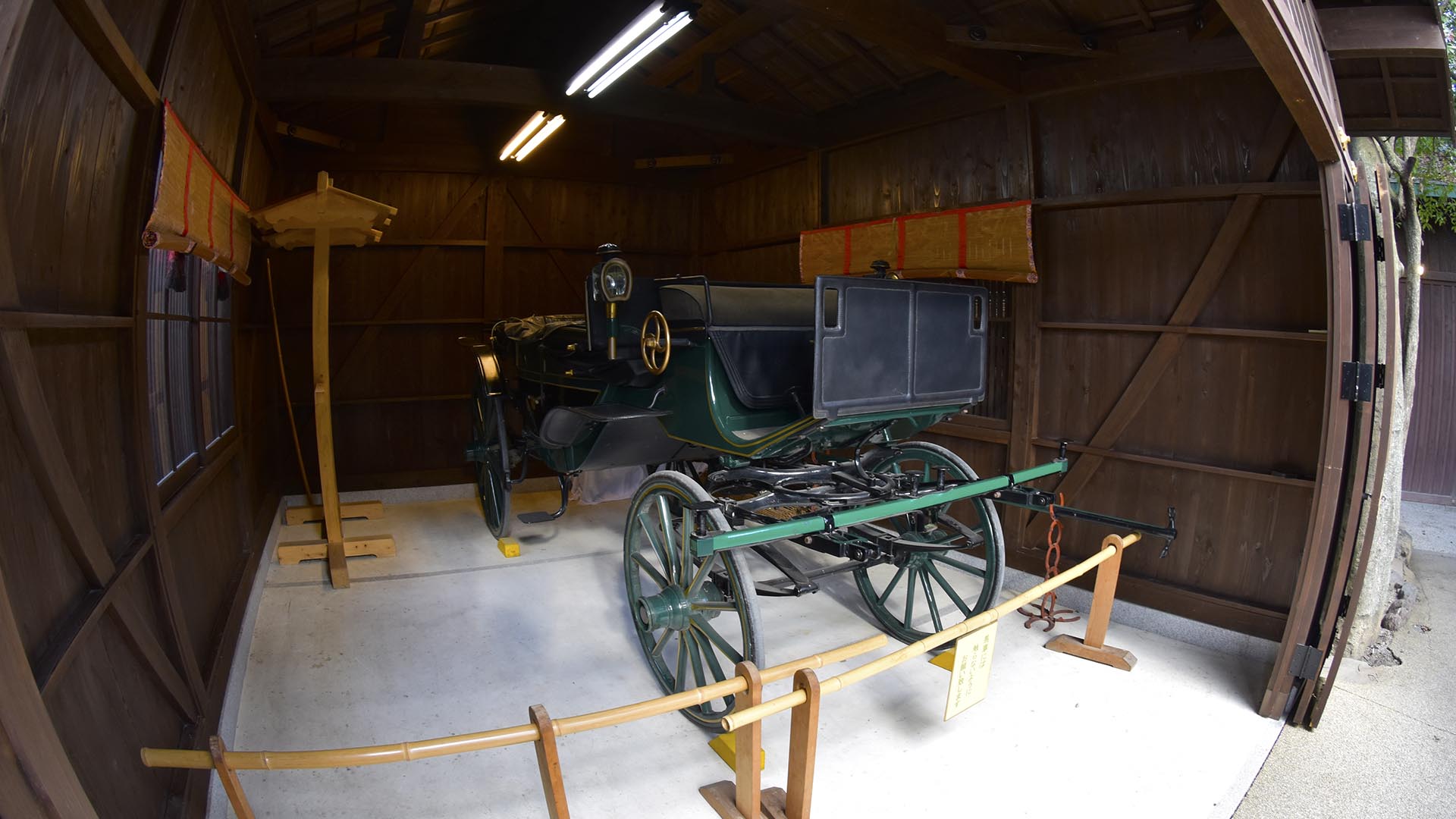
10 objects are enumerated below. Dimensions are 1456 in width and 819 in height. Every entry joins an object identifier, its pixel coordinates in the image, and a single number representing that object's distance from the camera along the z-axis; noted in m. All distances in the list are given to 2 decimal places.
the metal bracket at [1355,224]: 2.83
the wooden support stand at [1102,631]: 3.50
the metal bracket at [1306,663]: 3.04
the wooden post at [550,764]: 1.75
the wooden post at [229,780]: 1.57
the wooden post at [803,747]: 2.03
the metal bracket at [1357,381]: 2.83
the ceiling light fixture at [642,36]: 3.70
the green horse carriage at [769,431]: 2.79
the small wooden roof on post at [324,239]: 3.76
